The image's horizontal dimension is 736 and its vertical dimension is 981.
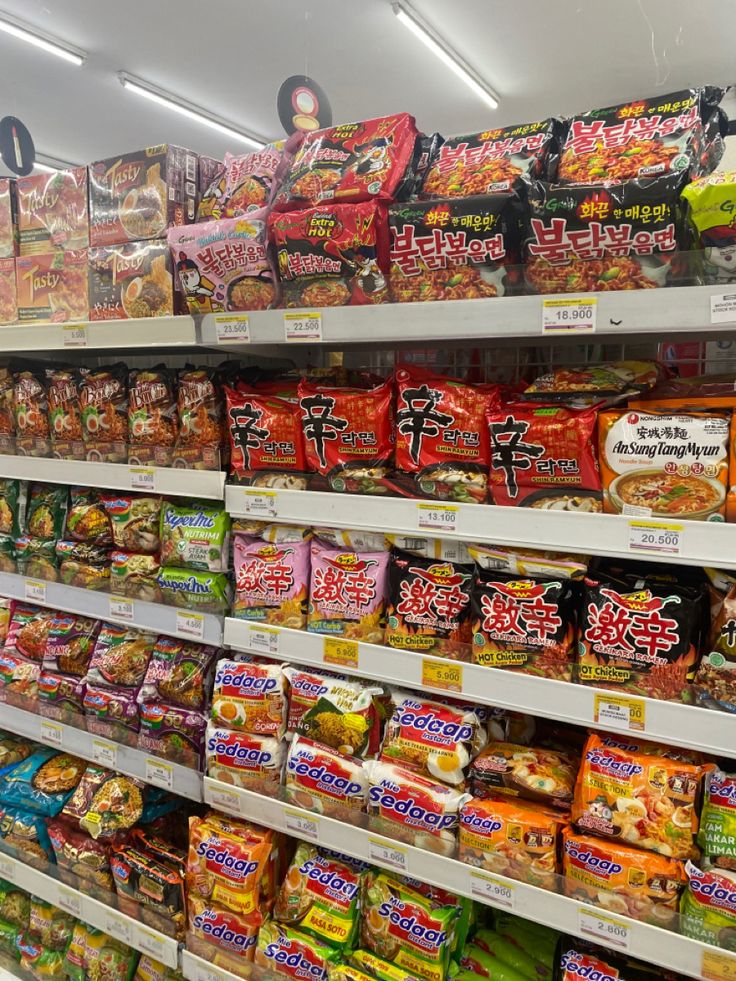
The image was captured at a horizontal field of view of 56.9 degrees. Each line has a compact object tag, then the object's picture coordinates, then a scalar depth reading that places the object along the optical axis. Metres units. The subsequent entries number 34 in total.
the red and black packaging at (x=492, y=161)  1.30
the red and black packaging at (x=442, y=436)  1.37
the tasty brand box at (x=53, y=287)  1.88
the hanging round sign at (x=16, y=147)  2.46
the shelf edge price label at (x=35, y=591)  2.06
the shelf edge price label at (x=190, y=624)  1.75
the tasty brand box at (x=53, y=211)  1.88
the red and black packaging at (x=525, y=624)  1.33
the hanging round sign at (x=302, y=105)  1.89
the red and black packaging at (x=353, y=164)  1.40
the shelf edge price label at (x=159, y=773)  1.79
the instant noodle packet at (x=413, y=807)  1.40
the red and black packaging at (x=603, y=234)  1.12
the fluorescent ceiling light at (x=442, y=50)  3.61
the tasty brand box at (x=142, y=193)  1.71
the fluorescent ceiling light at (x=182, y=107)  4.81
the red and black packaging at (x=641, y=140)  1.18
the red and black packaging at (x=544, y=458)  1.25
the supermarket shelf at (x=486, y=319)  1.10
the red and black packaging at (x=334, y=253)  1.37
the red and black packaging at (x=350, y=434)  1.48
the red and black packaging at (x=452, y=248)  1.26
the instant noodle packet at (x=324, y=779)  1.51
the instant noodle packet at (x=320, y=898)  1.52
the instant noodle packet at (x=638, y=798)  1.22
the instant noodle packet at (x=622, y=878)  1.20
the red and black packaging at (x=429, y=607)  1.44
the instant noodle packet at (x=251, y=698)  1.63
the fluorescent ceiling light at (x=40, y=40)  4.05
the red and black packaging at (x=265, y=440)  1.59
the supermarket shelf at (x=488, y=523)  1.13
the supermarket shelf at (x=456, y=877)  1.16
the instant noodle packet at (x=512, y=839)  1.30
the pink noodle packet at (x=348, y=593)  1.53
